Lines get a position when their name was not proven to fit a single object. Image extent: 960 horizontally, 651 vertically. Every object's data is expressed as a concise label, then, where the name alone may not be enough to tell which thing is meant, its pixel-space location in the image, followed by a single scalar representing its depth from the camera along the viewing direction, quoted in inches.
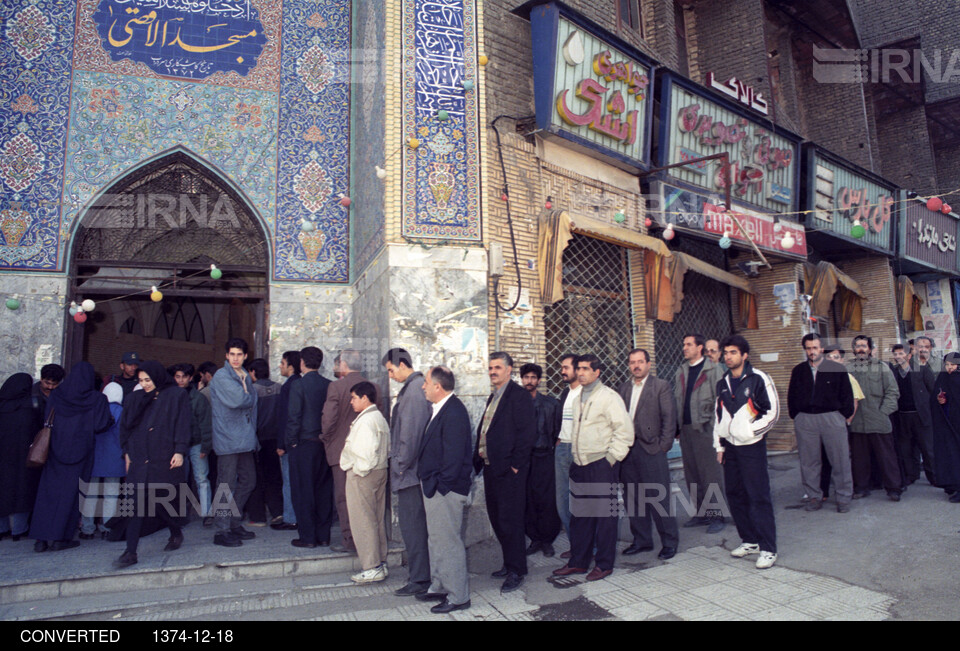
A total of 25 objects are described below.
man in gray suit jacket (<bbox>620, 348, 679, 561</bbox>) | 189.3
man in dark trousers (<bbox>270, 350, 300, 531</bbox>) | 213.6
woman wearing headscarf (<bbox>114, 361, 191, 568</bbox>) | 178.4
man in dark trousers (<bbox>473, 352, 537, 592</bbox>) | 167.9
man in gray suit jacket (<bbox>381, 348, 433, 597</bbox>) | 165.8
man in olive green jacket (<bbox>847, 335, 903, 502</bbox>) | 256.2
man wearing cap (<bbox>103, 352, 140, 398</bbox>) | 232.1
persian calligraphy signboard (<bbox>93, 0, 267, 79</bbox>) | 274.8
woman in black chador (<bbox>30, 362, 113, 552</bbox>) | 196.9
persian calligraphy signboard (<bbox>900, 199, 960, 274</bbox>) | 502.9
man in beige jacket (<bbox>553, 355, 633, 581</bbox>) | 172.7
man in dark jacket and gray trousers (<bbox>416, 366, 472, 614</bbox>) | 152.3
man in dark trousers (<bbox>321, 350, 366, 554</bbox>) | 193.8
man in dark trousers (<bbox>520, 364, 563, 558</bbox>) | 195.5
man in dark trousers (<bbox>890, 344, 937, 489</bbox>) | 276.4
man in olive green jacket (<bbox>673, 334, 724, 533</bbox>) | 220.1
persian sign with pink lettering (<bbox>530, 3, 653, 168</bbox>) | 264.1
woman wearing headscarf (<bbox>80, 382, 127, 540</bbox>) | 214.5
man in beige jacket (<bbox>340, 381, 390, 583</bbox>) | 173.0
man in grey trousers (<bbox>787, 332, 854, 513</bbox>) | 234.5
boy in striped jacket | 175.0
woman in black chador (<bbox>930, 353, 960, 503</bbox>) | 247.9
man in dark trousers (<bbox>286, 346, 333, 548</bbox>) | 200.4
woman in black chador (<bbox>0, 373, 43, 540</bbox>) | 204.1
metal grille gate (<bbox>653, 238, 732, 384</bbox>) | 354.9
